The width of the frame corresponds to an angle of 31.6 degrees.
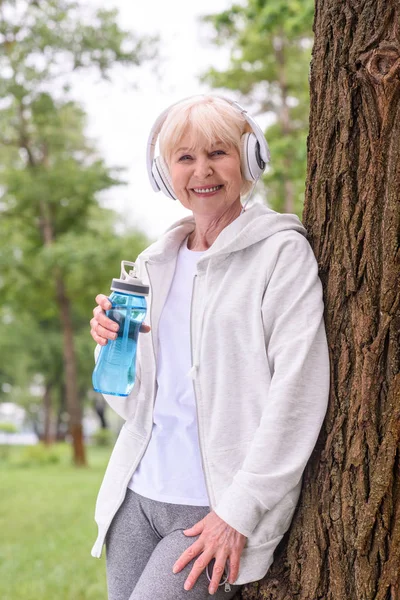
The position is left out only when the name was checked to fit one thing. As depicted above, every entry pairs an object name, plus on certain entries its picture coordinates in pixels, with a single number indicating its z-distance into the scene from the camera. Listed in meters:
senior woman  2.07
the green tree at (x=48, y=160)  15.98
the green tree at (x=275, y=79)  16.58
